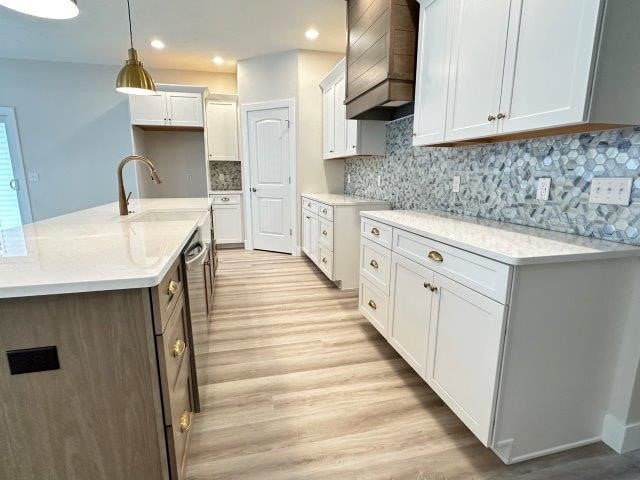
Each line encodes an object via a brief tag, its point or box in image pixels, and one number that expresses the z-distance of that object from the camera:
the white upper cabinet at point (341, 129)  3.22
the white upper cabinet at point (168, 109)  4.48
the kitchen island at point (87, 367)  0.84
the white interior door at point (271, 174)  4.50
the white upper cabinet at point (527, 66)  1.14
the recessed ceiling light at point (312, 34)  3.67
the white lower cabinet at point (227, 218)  4.95
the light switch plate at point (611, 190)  1.29
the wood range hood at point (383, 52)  2.17
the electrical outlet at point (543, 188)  1.60
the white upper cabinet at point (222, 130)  4.89
